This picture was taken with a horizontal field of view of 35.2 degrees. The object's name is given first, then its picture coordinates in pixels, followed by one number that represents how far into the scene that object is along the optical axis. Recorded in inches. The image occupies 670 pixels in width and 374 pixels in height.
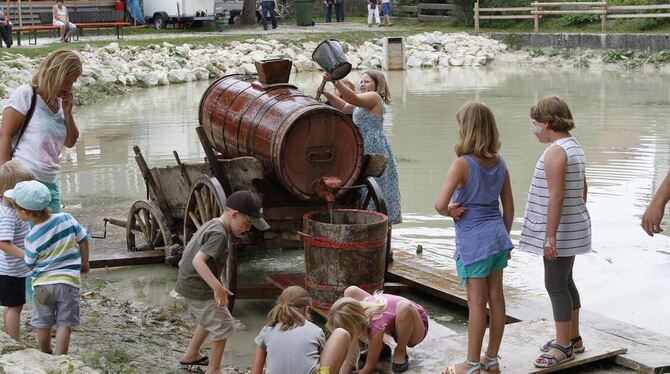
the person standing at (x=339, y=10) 1622.8
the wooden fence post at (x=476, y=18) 1480.1
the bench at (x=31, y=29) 1126.0
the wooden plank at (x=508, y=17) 1463.8
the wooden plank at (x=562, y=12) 1380.2
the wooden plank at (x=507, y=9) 1471.5
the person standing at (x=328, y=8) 1617.9
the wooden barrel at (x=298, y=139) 282.7
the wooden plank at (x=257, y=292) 296.7
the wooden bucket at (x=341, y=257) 260.8
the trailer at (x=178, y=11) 1450.5
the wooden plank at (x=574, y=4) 1368.4
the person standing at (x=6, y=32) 1065.5
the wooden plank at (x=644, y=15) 1291.0
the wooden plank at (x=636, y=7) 1302.9
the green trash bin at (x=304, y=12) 1528.1
